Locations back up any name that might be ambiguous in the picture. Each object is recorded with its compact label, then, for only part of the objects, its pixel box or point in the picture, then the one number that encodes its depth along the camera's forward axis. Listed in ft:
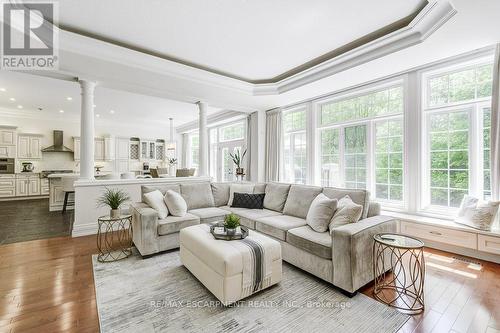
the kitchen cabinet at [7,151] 22.96
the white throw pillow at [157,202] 10.36
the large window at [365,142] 12.88
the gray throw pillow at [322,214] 8.68
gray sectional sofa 6.83
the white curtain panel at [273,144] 19.35
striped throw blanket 6.49
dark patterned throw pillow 13.10
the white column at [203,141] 17.63
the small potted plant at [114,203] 9.87
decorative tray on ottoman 7.51
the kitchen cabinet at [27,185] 23.35
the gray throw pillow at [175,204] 10.85
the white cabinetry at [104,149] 27.96
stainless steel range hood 25.26
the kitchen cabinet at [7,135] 22.86
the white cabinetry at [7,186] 22.59
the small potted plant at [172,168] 29.96
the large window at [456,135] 10.16
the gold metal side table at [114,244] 9.61
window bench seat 8.78
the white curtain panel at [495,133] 9.21
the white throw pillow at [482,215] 8.94
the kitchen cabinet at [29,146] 23.93
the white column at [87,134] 12.94
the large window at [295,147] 18.26
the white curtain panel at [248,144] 21.22
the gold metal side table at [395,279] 6.39
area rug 5.58
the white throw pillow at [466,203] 9.72
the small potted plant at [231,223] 7.75
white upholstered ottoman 6.22
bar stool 16.70
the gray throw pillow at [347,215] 8.14
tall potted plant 19.59
